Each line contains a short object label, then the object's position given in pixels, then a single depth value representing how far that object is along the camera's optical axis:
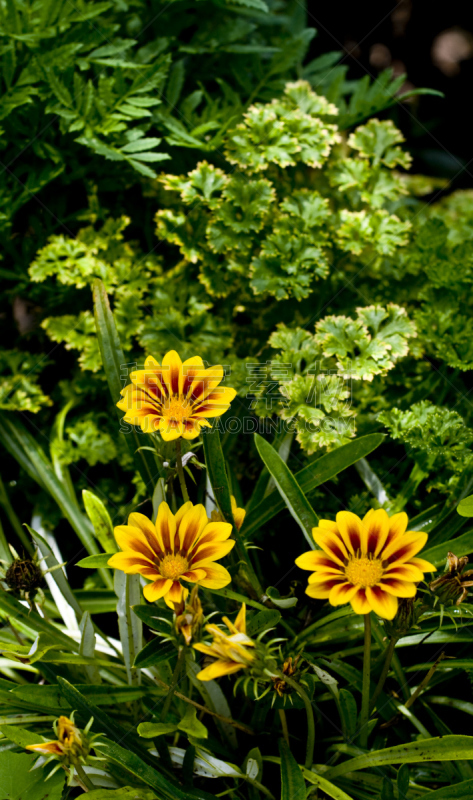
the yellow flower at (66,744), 0.65
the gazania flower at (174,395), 0.79
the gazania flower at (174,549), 0.73
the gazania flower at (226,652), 0.63
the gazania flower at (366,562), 0.69
